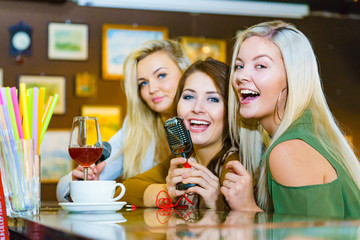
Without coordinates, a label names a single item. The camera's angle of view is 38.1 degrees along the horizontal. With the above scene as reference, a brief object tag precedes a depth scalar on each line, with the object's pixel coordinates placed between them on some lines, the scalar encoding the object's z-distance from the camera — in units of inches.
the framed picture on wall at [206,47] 222.1
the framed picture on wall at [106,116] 209.0
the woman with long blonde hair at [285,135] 61.6
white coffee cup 63.6
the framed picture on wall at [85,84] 209.3
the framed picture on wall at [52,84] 205.6
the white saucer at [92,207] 59.0
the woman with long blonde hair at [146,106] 122.0
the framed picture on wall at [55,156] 204.5
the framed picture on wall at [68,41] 209.3
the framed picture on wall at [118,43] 212.5
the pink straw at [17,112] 62.1
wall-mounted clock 204.8
